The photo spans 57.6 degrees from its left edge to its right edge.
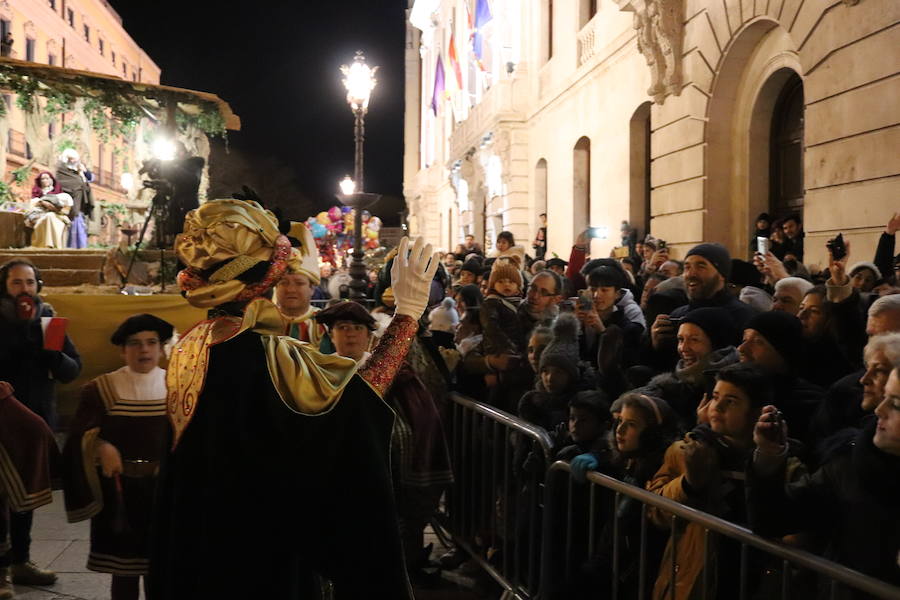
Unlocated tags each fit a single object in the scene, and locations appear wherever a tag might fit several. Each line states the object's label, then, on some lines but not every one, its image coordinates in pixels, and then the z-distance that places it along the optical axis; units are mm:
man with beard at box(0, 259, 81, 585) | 5406
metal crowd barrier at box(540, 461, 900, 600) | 2432
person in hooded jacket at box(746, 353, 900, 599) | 2496
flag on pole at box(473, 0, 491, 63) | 26014
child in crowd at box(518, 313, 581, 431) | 4750
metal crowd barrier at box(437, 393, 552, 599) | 4344
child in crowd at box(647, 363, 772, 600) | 3121
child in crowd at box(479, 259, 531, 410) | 5461
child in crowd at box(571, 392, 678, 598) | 3559
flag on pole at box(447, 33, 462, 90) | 32062
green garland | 16281
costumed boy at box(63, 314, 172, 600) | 4004
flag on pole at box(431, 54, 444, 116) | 37988
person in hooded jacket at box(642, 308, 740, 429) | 4020
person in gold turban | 2418
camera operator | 13141
